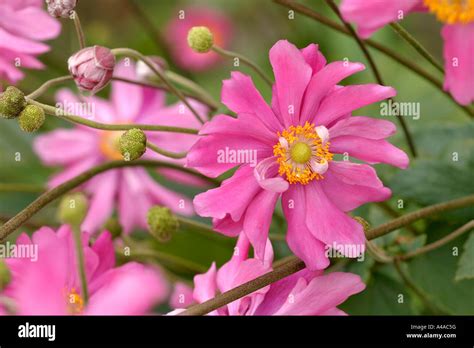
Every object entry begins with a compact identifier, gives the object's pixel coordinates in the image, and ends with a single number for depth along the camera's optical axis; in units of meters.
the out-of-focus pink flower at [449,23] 0.40
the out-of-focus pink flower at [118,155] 0.58
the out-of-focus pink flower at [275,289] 0.42
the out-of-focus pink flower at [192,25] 0.88
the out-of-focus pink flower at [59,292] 0.34
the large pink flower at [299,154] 0.42
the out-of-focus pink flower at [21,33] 0.46
